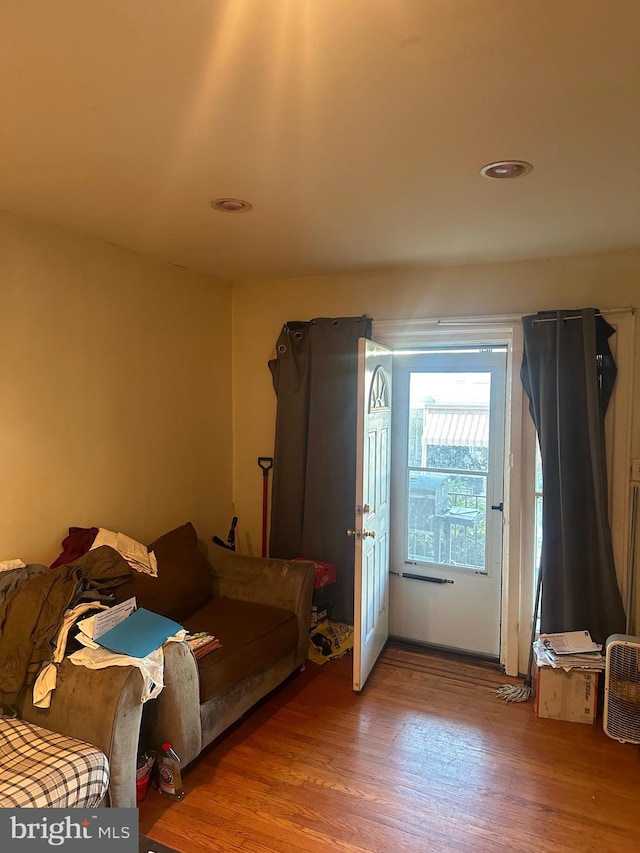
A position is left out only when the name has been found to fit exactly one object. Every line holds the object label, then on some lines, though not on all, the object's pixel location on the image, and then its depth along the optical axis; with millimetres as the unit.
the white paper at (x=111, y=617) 2287
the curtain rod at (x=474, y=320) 3303
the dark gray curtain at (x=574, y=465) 3074
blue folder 2205
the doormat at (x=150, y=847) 1765
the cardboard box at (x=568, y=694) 2977
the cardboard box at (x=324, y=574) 3516
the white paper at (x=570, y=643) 2994
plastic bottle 2344
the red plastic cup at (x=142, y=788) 2316
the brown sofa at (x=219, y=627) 2379
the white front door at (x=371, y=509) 3059
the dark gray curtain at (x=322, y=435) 3699
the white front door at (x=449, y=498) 3586
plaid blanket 1783
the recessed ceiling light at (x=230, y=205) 2332
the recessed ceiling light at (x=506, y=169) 1936
